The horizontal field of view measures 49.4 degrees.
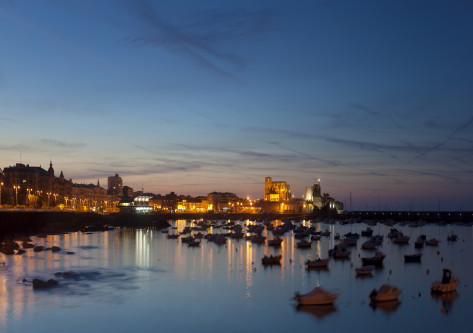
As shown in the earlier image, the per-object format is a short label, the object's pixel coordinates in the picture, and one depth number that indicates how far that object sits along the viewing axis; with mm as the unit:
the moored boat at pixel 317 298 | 41031
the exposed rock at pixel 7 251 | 72969
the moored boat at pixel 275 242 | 96138
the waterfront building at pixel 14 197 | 183500
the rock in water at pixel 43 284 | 47434
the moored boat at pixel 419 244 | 91750
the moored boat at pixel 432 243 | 94938
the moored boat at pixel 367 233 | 122462
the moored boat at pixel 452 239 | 107612
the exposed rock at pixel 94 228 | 134412
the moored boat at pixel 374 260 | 66375
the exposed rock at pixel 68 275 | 53891
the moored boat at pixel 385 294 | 42597
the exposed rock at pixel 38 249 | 75481
